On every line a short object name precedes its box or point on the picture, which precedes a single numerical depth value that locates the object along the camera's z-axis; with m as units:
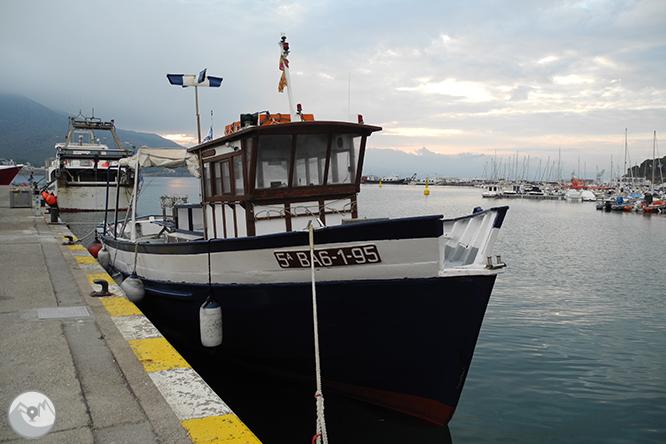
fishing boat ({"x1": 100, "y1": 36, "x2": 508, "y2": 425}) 5.09
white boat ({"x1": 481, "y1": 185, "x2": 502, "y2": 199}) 95.94
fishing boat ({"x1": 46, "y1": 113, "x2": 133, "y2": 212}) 32.94
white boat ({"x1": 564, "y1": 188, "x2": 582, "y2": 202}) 80.56
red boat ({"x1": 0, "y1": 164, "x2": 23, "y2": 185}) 44.39
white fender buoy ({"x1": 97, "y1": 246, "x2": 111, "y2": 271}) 11.45
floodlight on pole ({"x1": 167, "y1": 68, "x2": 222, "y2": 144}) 9.55
